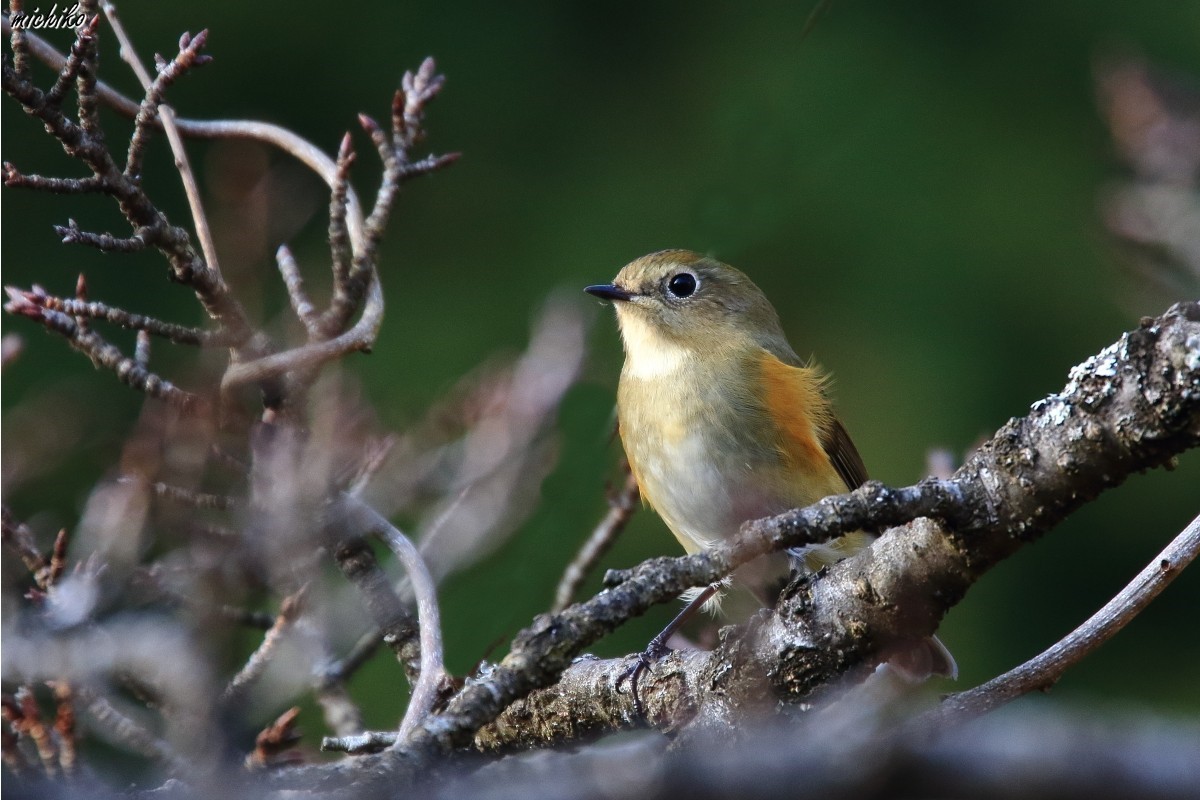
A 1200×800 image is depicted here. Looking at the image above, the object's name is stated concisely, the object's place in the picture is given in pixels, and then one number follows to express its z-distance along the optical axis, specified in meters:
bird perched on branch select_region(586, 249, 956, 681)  4.17
